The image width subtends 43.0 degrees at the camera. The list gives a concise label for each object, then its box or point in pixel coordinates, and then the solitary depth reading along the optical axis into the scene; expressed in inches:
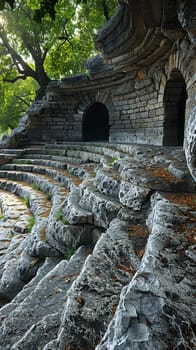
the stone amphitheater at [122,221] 40.1
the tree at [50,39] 498.9
